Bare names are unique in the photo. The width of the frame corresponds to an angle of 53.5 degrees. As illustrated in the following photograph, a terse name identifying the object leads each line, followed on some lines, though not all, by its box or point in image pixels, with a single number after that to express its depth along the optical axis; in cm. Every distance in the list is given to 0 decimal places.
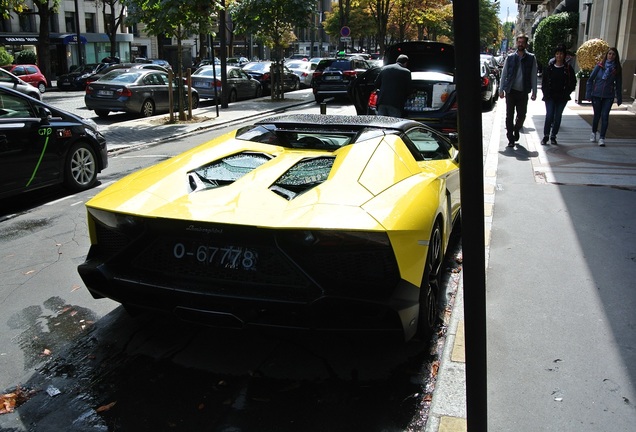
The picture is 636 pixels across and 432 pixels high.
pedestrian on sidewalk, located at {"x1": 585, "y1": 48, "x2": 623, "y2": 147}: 1111
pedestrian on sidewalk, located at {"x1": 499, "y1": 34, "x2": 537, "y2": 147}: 1129
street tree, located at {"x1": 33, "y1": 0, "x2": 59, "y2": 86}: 3491
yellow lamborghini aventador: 336
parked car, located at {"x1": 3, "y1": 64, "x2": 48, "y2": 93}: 2888
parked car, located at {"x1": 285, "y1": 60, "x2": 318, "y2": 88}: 3176
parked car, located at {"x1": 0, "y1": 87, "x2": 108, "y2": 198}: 749
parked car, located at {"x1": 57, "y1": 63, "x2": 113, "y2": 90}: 3237
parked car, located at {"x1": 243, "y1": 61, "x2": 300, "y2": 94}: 2714
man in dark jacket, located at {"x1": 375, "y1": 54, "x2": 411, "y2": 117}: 1036
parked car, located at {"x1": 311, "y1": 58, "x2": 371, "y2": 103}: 2267
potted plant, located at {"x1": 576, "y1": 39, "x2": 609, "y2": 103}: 1838
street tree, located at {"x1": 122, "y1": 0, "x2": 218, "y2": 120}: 1670
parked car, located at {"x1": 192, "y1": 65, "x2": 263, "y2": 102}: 2330
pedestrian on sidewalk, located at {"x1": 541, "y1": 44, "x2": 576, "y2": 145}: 1127
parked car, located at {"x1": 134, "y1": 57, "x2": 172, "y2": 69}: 3788
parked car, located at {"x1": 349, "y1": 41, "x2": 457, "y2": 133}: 1056
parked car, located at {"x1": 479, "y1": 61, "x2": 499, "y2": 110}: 1663
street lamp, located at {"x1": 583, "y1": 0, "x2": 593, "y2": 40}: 2525
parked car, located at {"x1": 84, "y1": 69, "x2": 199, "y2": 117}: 1808
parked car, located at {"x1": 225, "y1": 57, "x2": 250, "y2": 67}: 3961
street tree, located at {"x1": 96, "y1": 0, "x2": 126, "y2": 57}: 4479
